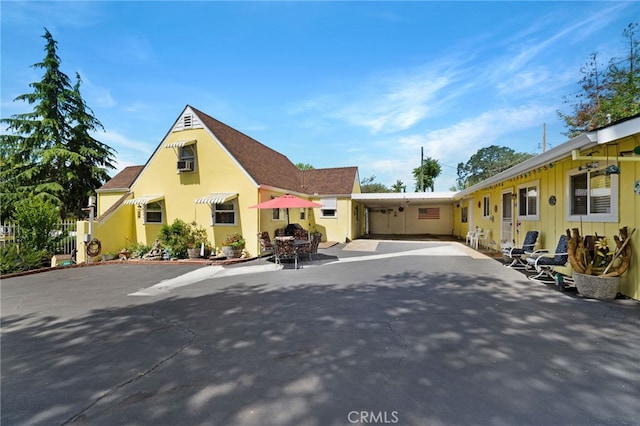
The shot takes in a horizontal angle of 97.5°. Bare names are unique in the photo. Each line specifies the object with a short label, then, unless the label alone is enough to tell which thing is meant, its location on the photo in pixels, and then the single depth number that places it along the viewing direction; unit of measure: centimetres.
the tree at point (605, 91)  1719
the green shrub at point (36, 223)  1107
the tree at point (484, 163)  6178
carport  2444
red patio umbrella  1084
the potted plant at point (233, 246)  1186
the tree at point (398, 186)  4688
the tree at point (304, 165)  5205
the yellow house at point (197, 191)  1245
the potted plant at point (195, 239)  1214
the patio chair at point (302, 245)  1075
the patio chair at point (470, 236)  1570
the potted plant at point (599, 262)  549
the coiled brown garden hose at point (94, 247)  1177
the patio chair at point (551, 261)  709
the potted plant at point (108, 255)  1247
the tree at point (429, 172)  3922
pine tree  1911
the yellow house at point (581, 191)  543
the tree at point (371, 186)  4891
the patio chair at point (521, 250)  895
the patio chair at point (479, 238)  1473
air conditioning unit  1327
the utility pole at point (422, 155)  3463
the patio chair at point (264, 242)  1135
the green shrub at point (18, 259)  980
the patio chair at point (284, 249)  1002
